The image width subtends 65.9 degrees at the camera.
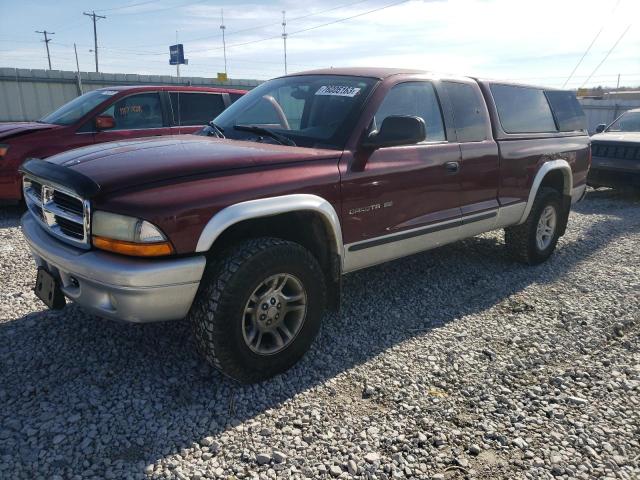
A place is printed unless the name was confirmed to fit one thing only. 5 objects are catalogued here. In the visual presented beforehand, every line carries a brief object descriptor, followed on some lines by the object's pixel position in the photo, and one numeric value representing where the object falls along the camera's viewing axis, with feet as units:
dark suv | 28.25
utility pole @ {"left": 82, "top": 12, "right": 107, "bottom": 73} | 166.71
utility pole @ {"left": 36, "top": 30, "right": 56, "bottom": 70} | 208.80
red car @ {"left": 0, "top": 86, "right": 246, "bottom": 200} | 19.94
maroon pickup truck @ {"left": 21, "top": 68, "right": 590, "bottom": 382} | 7.86
